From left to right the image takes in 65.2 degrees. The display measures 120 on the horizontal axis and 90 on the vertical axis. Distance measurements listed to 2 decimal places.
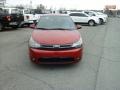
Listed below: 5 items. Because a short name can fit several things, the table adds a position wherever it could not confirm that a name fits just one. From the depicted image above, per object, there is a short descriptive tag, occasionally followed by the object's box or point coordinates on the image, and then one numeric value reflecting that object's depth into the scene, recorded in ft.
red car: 8.51
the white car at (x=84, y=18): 34.90
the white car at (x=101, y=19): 38.77
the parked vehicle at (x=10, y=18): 22.22
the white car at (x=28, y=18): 26.74
